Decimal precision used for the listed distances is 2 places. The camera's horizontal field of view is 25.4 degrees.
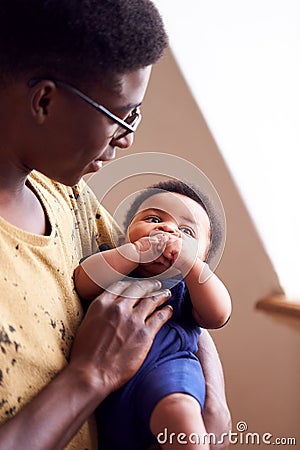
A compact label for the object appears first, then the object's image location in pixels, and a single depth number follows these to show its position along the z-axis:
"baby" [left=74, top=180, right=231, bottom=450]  1.04
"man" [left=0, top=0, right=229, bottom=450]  0.89
